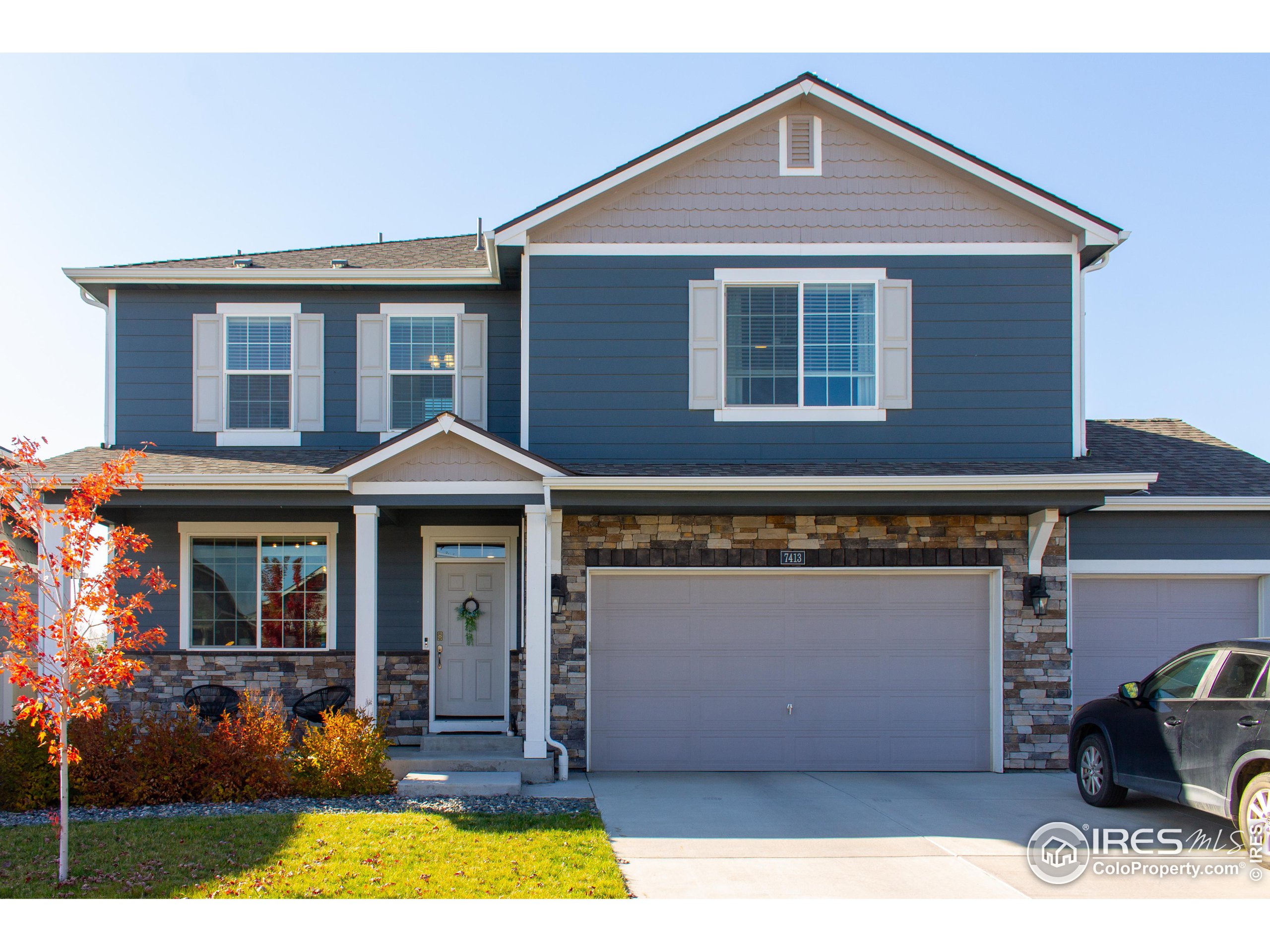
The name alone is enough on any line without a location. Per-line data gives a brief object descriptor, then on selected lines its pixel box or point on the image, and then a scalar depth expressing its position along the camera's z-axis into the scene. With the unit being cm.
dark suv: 665
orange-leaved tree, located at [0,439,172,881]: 648
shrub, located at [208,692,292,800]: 844
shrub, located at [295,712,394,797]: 859
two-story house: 1044
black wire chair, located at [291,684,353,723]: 1041
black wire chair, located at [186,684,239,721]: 1070
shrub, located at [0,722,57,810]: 821
